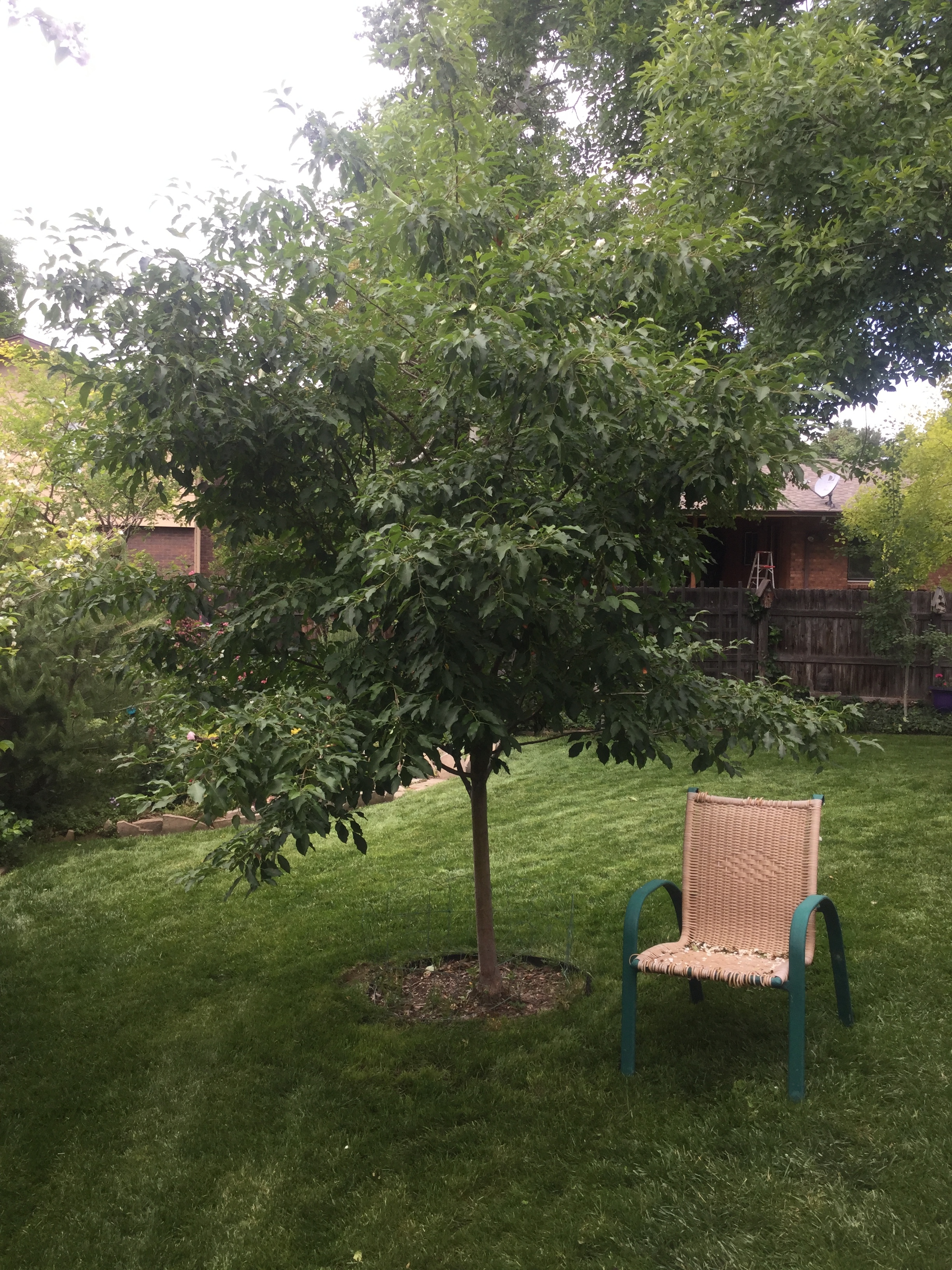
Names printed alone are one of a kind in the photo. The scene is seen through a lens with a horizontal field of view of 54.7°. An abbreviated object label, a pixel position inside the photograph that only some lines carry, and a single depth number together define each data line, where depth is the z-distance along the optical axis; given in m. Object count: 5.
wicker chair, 3.55
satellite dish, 14.13
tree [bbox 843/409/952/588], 11.59
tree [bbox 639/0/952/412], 6.43
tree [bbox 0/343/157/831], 7.49
